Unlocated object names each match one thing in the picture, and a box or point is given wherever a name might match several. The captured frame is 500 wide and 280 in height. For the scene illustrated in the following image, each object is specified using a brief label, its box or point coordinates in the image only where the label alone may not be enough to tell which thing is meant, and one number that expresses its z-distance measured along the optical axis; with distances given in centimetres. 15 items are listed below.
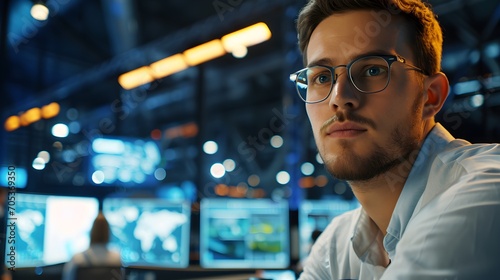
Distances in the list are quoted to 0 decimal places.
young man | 95
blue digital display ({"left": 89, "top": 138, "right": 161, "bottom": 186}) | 507
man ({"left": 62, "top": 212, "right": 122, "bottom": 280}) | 177
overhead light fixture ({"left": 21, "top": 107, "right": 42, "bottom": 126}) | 377
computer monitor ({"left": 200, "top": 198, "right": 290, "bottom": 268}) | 393
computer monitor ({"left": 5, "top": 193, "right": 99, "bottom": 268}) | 275
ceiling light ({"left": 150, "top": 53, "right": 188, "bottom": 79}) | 498
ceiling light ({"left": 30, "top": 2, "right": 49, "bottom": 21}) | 438
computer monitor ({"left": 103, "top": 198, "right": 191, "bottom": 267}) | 368
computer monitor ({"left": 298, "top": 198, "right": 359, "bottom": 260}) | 394
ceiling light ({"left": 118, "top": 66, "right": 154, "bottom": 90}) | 535
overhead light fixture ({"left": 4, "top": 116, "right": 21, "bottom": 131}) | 344
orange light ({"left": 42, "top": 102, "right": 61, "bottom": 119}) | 459
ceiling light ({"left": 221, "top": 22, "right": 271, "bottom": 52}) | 408
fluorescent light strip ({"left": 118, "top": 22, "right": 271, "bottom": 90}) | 413
